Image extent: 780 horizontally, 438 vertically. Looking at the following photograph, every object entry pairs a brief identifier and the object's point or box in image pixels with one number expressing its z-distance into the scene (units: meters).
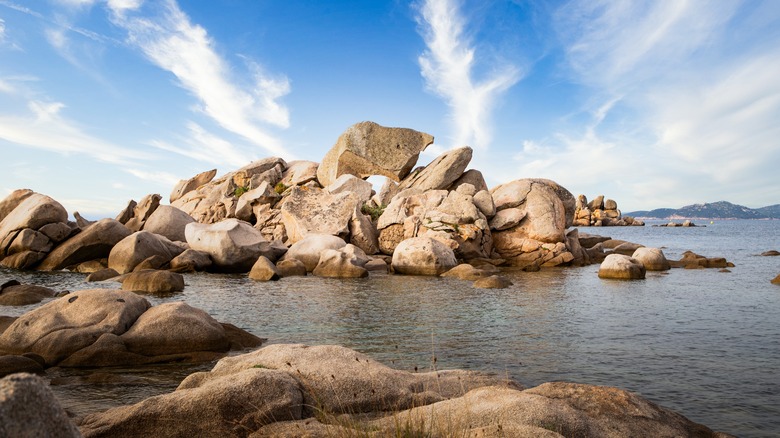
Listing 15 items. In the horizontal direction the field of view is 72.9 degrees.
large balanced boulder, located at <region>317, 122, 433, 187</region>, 46.91
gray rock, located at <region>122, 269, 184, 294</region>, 19.70
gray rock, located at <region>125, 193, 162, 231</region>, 38.34
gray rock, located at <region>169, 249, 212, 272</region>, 26.66
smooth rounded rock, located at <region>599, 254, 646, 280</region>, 26.12
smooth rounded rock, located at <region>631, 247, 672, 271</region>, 30.19
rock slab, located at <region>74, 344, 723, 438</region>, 5.40
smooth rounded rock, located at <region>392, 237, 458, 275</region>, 28.17
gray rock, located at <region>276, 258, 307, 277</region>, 27.11
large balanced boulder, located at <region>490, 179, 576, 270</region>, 33.47
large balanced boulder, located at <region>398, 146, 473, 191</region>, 42.00
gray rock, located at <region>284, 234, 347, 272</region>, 29.52
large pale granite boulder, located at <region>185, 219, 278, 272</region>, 27.80
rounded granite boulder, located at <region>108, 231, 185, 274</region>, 25.69
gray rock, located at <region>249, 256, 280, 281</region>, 24.98
